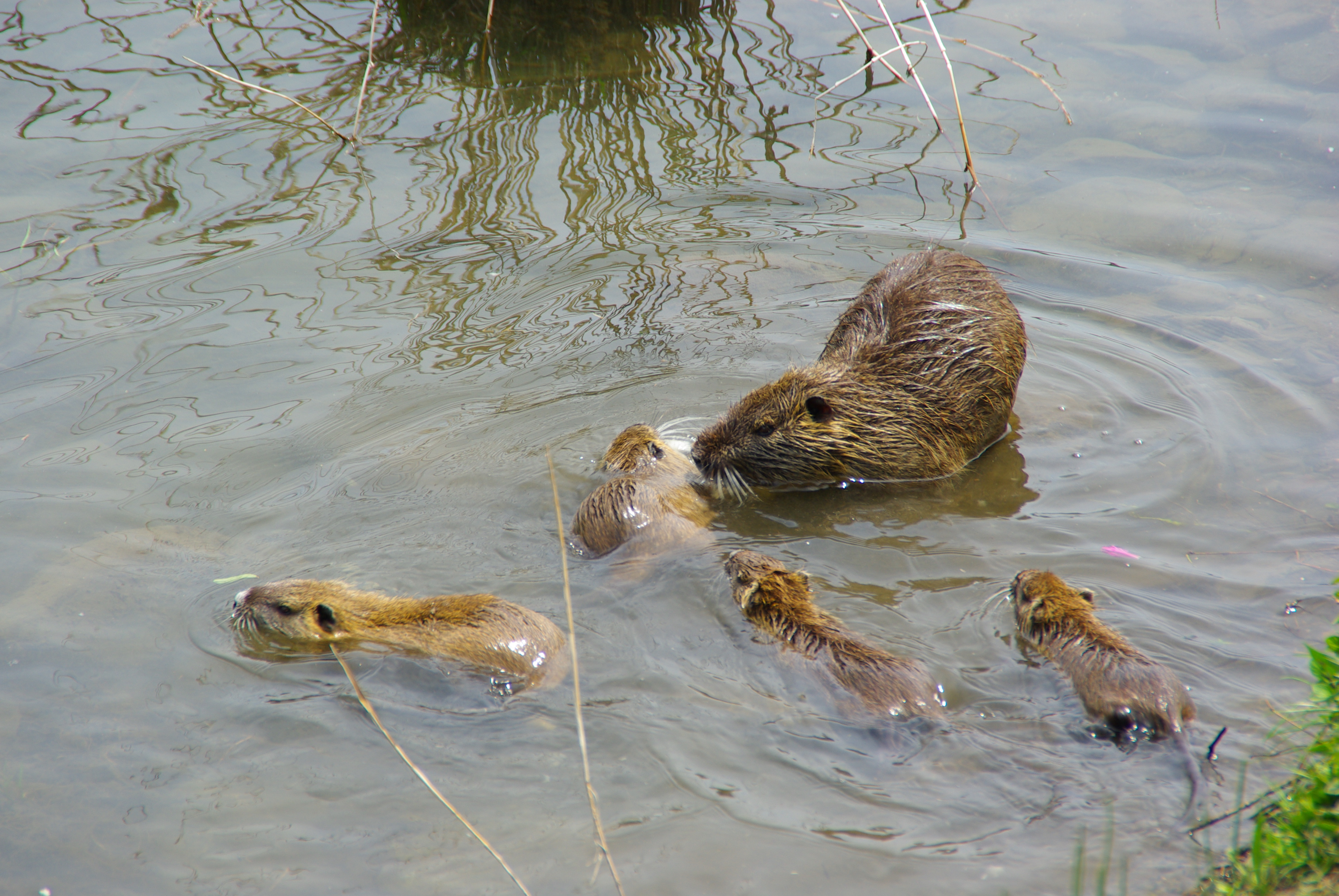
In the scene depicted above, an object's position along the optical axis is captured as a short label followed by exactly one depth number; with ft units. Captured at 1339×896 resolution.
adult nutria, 27.45
